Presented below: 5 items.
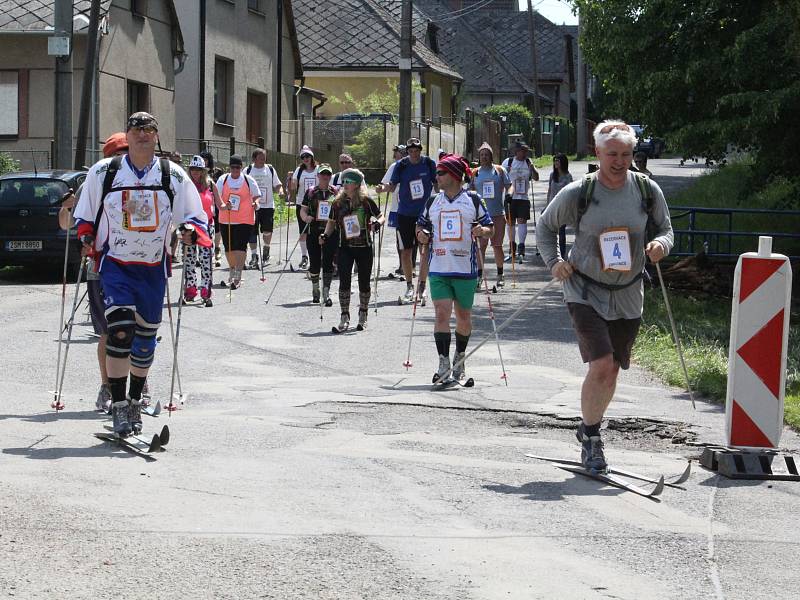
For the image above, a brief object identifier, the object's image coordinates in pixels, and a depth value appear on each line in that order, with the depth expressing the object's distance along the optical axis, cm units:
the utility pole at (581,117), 5709
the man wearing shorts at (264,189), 2297
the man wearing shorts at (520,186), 2362
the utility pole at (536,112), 6406
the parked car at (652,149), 6653
